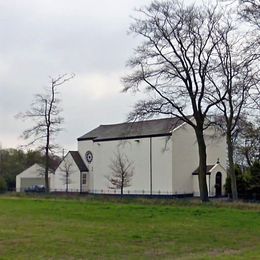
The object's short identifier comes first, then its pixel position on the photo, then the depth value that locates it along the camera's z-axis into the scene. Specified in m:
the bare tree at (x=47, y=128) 59.00
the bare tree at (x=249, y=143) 43.41
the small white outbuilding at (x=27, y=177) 96.12
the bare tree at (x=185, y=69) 39.25
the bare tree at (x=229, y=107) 38.94
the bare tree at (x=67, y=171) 79.50
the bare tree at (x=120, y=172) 70.62
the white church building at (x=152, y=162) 67.12
